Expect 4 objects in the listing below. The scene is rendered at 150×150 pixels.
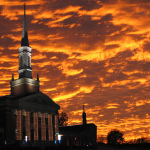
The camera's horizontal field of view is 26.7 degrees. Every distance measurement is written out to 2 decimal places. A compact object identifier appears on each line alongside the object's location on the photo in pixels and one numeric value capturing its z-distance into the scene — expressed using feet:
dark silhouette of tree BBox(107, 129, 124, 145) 529.04
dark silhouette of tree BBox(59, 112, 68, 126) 531.50
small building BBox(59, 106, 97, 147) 375.41
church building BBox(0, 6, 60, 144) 274.36
